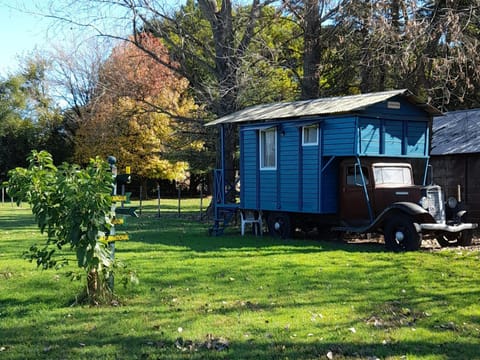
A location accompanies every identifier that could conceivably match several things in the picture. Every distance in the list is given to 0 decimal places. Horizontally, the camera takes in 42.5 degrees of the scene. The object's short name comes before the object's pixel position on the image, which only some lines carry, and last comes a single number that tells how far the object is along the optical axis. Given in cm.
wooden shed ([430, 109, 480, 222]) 1834
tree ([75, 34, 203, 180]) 4194
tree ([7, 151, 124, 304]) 732
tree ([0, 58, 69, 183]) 5338
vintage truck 1416
